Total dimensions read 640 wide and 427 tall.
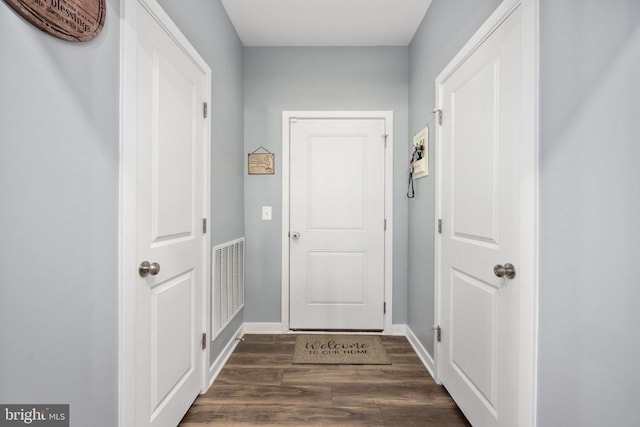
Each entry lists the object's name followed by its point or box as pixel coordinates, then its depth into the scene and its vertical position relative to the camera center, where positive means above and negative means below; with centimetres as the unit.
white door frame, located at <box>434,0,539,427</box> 110 -2
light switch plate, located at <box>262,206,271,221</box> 281 -3
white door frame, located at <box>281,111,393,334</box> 276 +13
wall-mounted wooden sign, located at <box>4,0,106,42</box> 74 +52
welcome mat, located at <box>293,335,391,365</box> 227 -112
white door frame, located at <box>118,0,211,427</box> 109 -2
